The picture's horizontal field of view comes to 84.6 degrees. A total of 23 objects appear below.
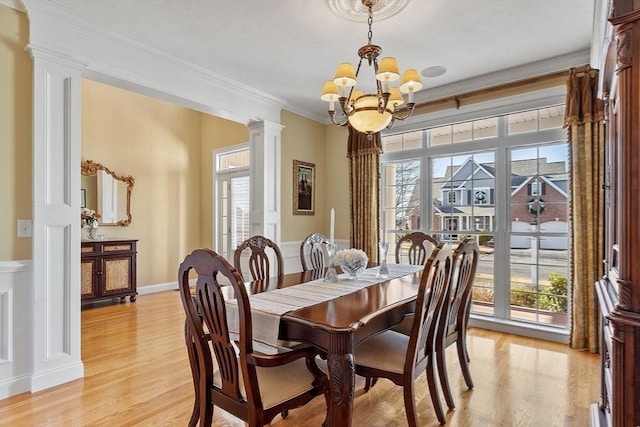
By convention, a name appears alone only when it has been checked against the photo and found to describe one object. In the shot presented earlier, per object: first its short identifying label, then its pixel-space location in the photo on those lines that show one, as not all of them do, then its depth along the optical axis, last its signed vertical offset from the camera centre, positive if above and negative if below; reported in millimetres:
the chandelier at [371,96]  2189 +808
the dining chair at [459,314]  2146 -682
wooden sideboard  4527 -740
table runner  1665 -475
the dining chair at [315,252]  3161 -351
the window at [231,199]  5887 +260
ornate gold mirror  5016 +329
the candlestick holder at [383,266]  2666 -412
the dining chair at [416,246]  3414 -329
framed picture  4762 +362
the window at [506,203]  3498 +112
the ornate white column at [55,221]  2453 -41
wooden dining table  1480 -521
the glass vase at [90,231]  4824 -222
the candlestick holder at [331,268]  2398 -382
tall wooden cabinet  1157 -68
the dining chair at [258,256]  2850 -354
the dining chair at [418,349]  1747 -777
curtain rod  3299 +1260
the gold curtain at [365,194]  4457 +257
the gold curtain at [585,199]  3008 +117
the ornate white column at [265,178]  4332 +454
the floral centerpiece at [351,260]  2439 -323
